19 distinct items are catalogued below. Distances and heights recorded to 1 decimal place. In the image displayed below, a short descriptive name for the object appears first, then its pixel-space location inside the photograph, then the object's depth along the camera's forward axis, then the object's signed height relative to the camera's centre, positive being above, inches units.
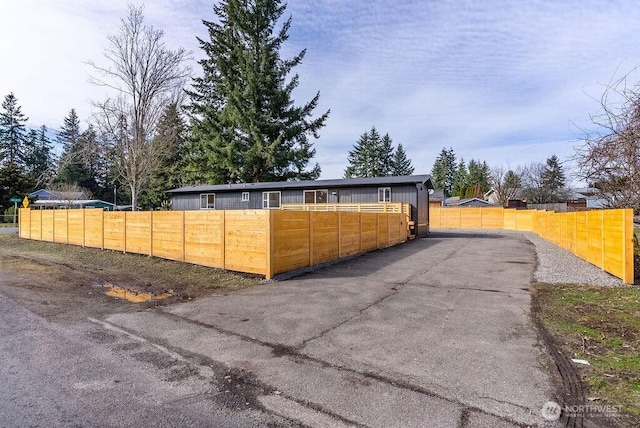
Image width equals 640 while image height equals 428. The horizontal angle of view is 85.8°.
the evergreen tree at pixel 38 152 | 2150.6 +403.7
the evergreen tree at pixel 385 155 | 2318.9 +405.2
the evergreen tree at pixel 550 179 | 1865.4 +195.4
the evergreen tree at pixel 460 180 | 2566.2 +265.5
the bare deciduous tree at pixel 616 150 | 230.1 +46.6
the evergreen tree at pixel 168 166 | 936.3 +189.1
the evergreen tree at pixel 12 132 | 2043.6 +496.8
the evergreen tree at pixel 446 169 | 2753.4 +373.0
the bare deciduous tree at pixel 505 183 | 1894.7 +177.4
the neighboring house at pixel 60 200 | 1429.6 +63.6
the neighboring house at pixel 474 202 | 1908.2 +68.6
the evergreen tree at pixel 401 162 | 2498.8 +385.0
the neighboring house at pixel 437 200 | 1697.7 +71.0
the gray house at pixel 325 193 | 789.9 +53.0
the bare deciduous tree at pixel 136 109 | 827.4 +259.8
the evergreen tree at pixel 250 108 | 1099.9 +353.9
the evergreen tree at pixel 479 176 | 2518.2 +282.7
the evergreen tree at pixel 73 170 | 1976.5 +265.4
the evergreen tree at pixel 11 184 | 1371.8 +121.2
